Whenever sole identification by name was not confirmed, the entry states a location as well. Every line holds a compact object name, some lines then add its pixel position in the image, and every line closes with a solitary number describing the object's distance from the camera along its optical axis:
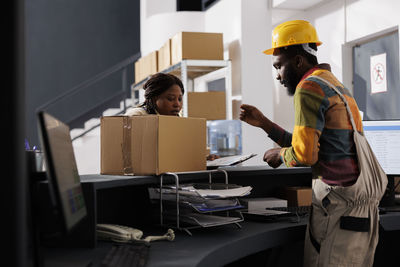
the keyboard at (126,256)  1.14
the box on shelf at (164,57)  4.76
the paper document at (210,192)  1.52
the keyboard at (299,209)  1.92
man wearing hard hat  1.52
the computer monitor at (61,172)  0.93
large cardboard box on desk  1.57
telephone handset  1.42
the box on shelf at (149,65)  5.28
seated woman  2.37
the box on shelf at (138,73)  5.91
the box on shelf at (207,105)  4.41
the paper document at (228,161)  1.80
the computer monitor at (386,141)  2.07
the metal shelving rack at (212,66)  4.41
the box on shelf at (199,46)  4.38
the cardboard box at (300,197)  2.13
